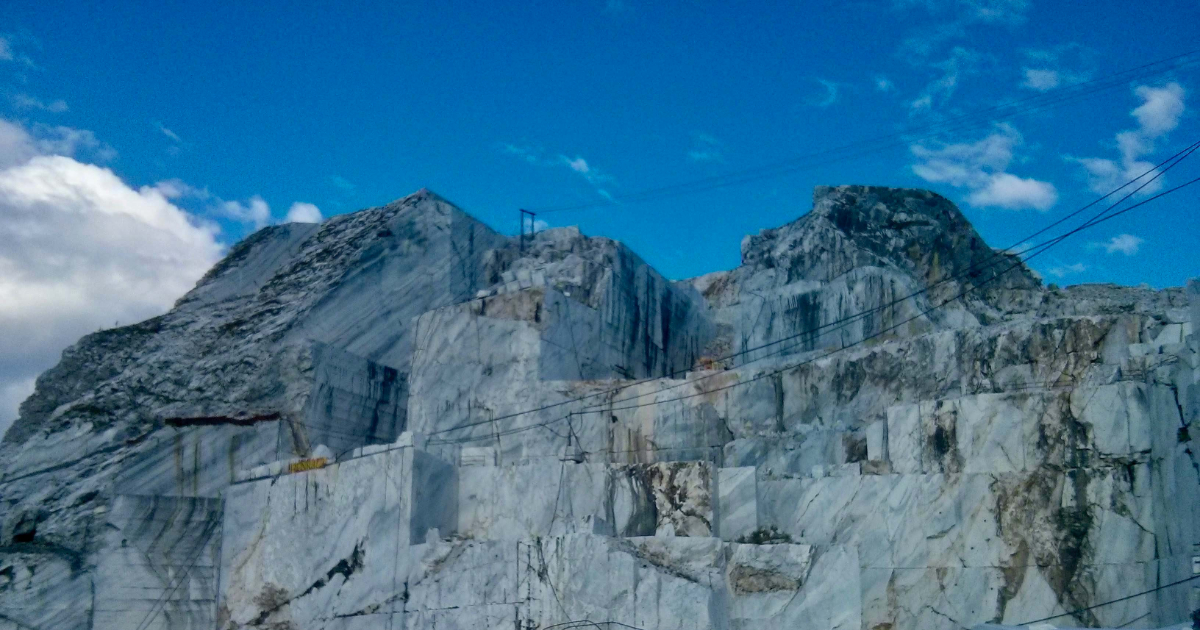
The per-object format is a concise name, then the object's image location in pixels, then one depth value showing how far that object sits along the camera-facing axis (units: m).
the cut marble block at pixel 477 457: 31.38
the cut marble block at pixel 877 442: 28.28
